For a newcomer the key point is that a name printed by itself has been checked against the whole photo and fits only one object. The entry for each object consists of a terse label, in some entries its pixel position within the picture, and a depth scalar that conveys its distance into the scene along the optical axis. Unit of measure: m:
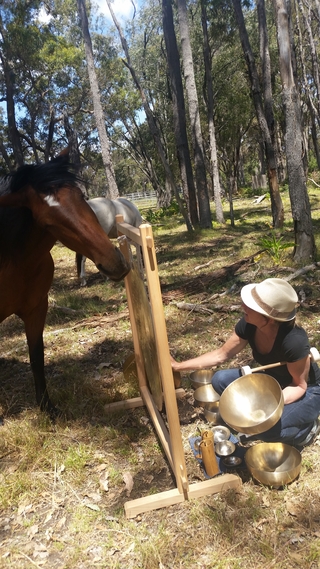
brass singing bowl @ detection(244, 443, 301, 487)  2.24
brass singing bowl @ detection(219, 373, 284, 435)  2.42
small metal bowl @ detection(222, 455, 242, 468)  2.43
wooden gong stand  1.89
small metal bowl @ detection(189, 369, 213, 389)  3.43
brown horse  1.93
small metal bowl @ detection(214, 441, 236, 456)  2.54
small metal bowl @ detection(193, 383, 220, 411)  3.05
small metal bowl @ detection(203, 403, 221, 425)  2.95
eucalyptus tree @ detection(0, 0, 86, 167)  15.93
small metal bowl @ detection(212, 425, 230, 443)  2.73
